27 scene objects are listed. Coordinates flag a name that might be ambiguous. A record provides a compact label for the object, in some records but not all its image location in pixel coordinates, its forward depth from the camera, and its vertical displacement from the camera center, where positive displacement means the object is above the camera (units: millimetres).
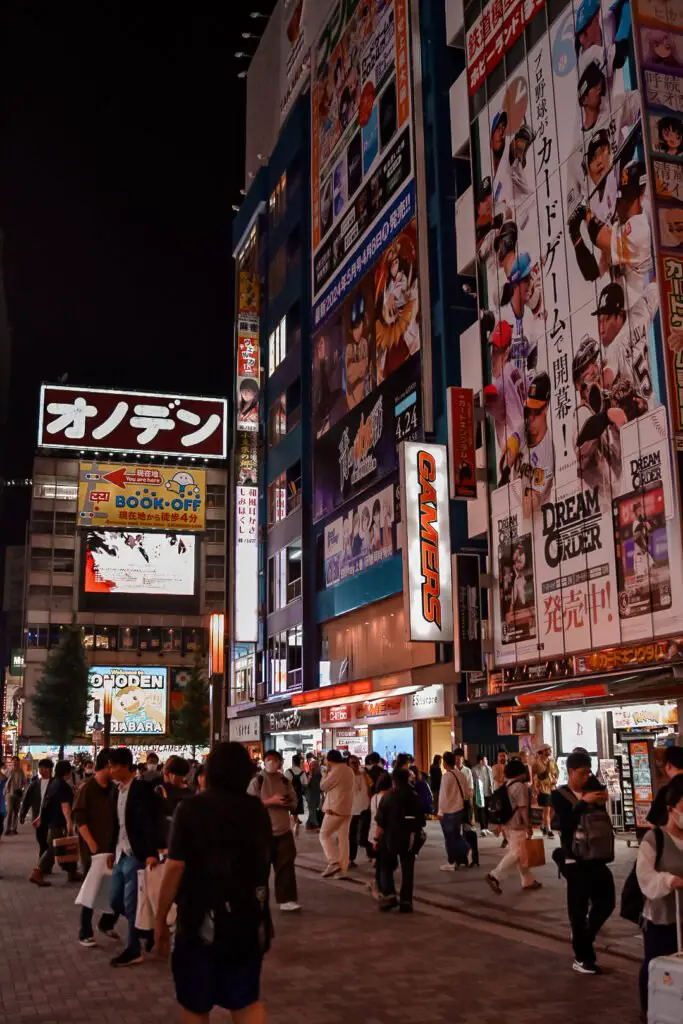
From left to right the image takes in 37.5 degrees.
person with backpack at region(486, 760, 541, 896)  12992 -1284
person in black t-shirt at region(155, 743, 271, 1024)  4449 -761
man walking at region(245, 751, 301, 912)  12000 -1157
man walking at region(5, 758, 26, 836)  26109 -1613
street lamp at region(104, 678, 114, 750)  74250 +3086
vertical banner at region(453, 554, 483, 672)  24141 +2552
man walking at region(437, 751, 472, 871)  15836 -1331
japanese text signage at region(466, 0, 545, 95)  23781 +16658
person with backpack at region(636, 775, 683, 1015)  5871 -881
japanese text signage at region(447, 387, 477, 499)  24266 +6630
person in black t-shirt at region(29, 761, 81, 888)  14492 -1161
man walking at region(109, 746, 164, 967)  8969 -912
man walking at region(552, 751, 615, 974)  7973 -1085
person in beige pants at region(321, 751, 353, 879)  15438 -1338
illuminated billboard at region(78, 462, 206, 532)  73438 +16739
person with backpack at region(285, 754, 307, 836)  27012 -1365
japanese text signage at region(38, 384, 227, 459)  71688 +21660
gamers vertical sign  25891 +4720
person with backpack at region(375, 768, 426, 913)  11664 -1172
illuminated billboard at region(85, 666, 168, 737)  73875 +2243
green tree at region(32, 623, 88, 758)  65312 +2366
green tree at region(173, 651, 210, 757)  70438 +748
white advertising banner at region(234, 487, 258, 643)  43406 +6687
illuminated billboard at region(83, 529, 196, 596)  72375 +11613
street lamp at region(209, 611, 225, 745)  45938 +3521
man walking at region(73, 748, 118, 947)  9727 -898
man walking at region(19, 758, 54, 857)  15711 -1232
